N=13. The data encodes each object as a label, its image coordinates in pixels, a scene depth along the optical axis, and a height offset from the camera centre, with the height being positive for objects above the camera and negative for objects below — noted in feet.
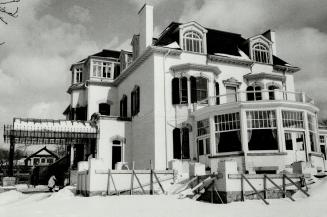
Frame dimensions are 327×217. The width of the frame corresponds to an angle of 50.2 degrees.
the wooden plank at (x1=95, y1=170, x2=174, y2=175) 59.93 -1.23
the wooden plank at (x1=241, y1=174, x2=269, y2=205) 46.00 -3.63
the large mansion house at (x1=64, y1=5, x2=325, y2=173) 65.57 +13.66
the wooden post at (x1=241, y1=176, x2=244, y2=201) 48.96 -3.38
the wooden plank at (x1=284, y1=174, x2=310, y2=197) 44.79 -3.02
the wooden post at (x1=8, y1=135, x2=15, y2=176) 79.56 +2.70
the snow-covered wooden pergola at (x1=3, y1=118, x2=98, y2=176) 83.35 +8.28
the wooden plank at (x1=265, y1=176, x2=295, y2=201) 48.24 -2.93
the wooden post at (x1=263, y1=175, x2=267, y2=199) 49.80 -3.42
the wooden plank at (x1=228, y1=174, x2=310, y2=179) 49.31 -1.85
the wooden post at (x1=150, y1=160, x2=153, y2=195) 59.20 -3.24
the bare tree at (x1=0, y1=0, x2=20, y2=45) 21.33 +9.54
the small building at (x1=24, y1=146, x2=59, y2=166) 227.81 +5.64
